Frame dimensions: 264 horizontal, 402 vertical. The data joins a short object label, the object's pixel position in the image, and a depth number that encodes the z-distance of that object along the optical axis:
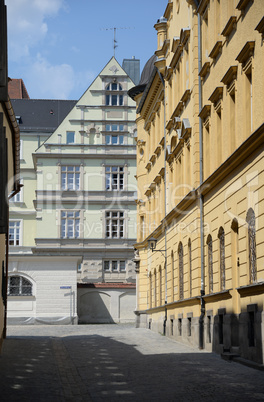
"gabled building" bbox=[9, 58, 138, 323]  56.00
